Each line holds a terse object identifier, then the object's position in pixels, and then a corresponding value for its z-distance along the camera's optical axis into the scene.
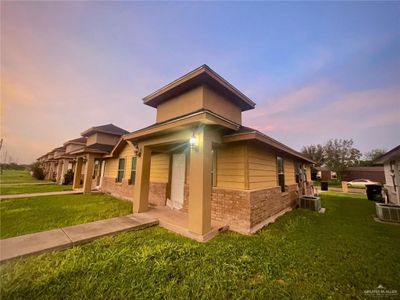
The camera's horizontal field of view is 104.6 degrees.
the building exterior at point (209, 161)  4.52
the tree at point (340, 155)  32.78
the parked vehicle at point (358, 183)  25.17
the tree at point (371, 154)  44.52
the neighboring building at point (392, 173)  7.78
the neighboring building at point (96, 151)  12.48
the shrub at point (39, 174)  26.02
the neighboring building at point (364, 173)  31.62
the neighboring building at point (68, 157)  18.95
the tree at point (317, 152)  38.15
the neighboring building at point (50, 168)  26.01
